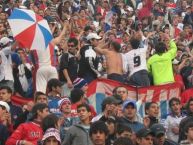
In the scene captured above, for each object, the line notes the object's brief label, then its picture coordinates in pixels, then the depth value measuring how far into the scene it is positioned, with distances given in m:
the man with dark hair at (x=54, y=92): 12.61
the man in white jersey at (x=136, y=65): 16.27
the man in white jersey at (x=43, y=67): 15.20
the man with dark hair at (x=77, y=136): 10.61
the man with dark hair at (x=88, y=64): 16.22
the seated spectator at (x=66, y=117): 11.47
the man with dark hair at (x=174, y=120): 12.64
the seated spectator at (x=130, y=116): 11.71
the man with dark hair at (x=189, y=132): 10.33
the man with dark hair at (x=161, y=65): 16.62
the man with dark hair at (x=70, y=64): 15.71
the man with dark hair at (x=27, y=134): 10.59
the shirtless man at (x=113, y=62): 16.02
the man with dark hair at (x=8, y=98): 12.62
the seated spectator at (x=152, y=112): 12.39
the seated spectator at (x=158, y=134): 10.70
